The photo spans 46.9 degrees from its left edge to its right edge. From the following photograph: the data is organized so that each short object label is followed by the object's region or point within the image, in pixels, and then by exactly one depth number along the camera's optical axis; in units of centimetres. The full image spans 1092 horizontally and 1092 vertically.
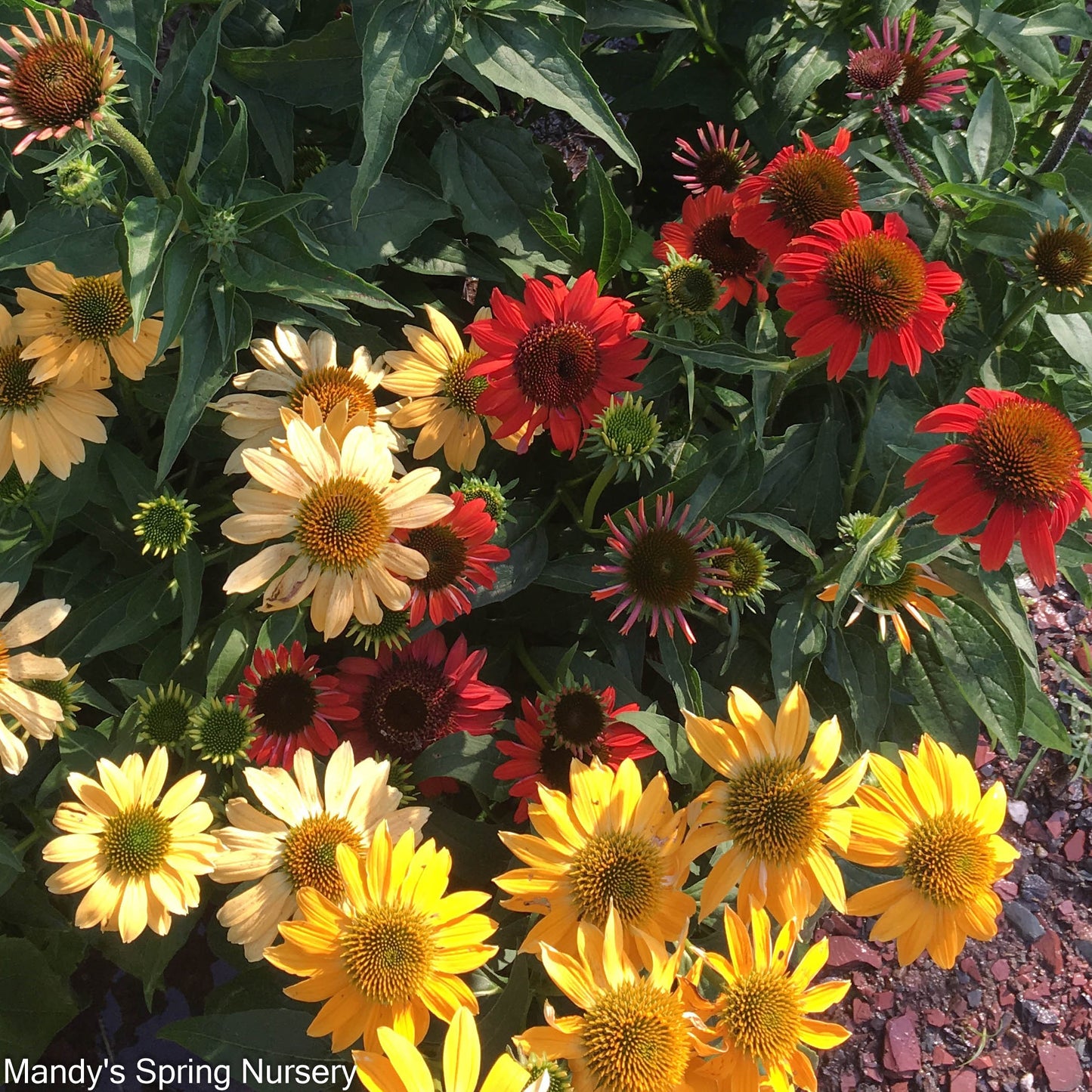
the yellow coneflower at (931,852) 50
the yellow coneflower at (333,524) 49
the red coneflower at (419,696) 56
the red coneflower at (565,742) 54
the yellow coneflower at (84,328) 53
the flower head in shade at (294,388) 54
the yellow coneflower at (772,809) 49
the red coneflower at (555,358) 52
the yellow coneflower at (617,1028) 45
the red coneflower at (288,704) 52
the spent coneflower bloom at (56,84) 43
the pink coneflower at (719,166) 63
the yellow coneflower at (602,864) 48
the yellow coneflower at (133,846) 49
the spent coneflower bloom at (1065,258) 52
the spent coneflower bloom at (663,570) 52
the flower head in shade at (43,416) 53
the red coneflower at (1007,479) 47
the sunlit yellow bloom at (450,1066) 42
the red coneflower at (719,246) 57
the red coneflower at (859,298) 49
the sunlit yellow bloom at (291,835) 49
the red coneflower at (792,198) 52
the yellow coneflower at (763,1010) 46
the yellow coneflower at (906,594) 55
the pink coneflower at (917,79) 59
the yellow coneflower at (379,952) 46
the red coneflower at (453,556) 52
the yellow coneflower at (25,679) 50
